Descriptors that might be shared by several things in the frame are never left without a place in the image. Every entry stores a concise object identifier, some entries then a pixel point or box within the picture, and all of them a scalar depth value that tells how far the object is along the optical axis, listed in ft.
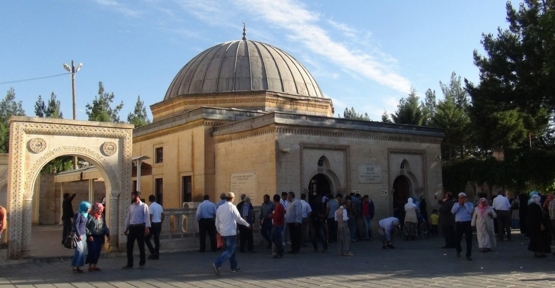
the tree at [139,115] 172.45
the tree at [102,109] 139.03
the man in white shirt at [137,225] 37.76
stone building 64.90
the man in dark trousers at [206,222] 50.62
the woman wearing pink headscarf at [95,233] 36.42
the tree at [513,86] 80.99
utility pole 114.21
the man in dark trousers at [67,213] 52.26
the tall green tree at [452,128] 132.94
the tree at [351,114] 190.40
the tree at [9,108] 149.07
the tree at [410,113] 138.92
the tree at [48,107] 147.13
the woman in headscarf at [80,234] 35.37
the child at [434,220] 68.95
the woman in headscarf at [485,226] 46.16
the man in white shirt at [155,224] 43.93
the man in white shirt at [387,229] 50.78
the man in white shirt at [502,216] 58.39
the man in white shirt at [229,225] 34.68
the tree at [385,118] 155.94
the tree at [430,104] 151.14
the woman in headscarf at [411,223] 61.98
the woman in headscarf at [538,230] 41.57
